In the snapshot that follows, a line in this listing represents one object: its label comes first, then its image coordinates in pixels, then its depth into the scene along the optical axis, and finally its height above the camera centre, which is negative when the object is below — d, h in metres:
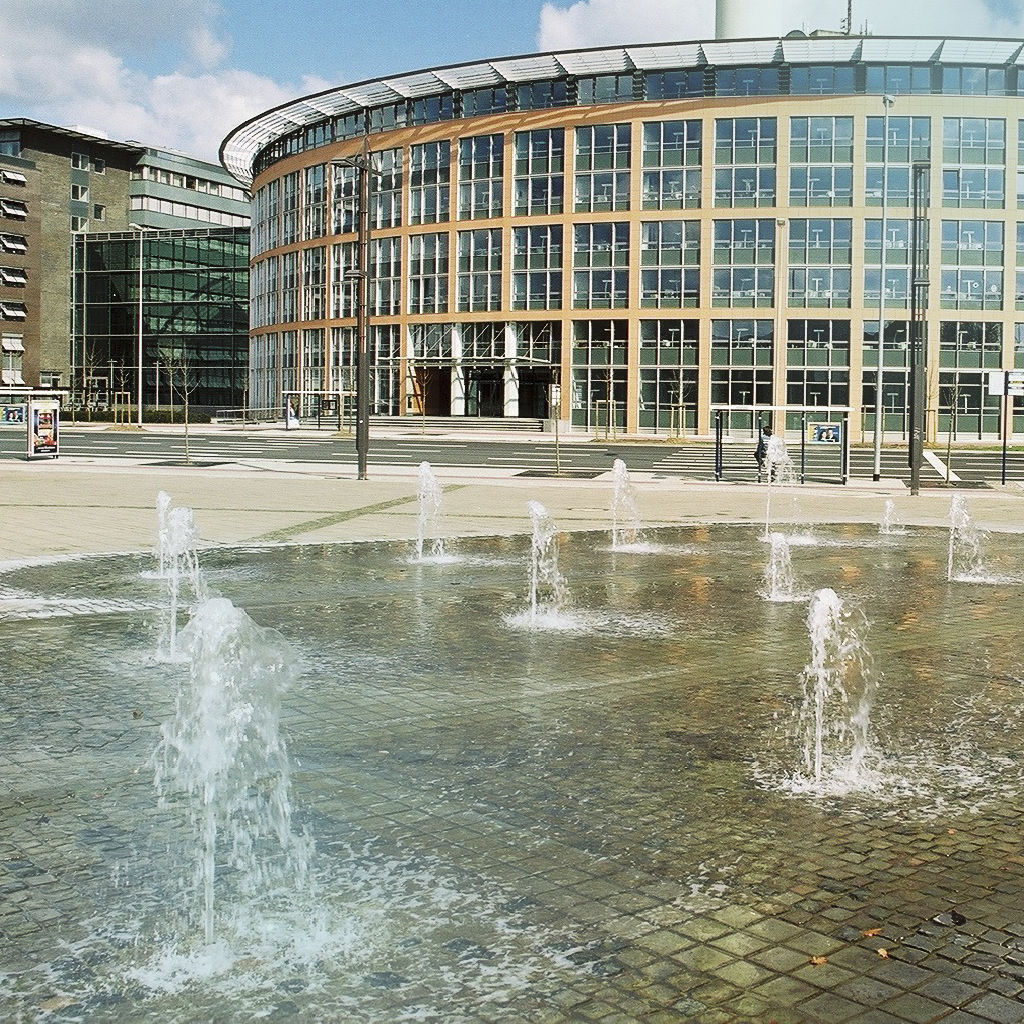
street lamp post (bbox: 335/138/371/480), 29.52 +2.36
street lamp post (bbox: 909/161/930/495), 30.12 +1.55
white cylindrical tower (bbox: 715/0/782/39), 72.75 +23.00
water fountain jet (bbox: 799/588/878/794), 6.61 -1.67
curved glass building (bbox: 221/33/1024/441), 65.69 +10.67
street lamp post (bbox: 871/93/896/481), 35.97 +0.47
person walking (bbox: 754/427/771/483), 34.88 -0.58
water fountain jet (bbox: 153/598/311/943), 5.14 -1.60
